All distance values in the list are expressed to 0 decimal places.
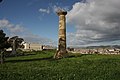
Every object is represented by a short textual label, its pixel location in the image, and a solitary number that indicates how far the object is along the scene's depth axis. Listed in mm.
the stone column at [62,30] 17217
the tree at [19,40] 51415
